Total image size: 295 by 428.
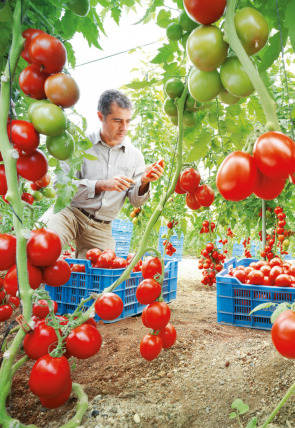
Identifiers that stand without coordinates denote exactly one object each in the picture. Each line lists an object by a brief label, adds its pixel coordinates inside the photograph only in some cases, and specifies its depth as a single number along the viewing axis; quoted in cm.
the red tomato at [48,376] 85
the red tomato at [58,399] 98
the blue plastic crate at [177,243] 827
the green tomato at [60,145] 90
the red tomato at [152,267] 125
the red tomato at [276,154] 51
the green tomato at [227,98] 83
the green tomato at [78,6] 98
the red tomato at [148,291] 118
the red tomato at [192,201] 127
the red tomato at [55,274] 94
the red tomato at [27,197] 139
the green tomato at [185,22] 103
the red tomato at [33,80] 88
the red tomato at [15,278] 89
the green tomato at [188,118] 113
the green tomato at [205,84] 71
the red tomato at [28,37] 87
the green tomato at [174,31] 106
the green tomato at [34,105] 86
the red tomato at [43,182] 156
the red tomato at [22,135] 83
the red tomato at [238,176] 54
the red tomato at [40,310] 105
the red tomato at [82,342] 95
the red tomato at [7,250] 88
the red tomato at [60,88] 84
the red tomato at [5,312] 139
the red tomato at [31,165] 89
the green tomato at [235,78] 65
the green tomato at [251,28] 65
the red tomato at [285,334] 61
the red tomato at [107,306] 113
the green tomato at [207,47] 64
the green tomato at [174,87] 108
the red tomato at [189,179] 119
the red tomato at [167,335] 130
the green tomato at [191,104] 107
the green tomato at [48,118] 82
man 287
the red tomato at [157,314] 118
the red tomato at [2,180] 89
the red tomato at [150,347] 123
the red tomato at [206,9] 64
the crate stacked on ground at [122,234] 698
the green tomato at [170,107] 111
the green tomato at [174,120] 117
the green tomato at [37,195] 173
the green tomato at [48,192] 176
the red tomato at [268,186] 59
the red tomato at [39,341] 88
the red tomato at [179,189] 126
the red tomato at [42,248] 87
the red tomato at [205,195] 121
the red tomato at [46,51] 83
